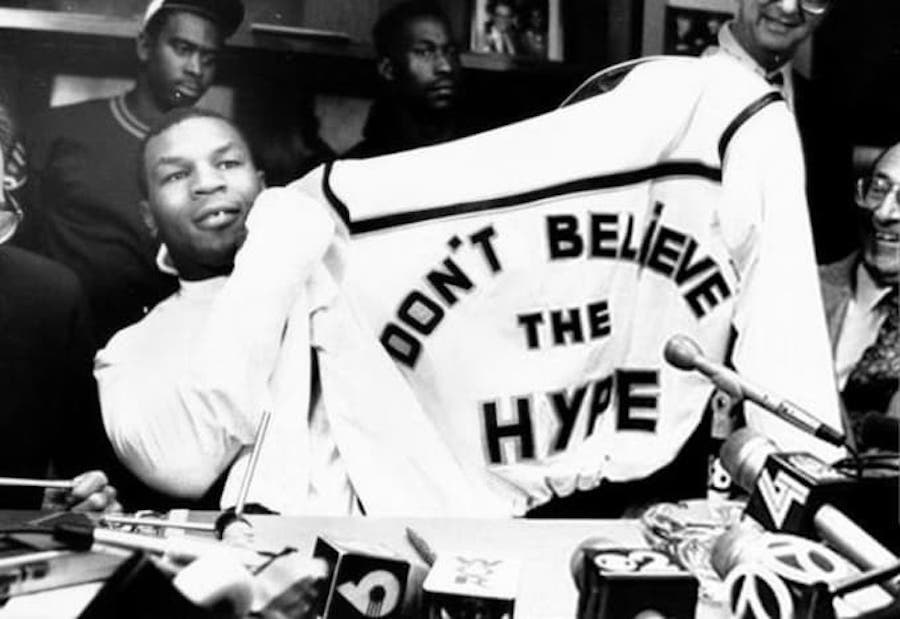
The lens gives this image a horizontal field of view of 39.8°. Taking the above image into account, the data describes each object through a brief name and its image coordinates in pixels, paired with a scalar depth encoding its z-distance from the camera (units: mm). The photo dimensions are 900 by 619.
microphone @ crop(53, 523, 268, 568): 1437
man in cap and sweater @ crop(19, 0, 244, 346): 2049
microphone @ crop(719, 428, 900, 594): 1619
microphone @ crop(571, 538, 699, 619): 1563
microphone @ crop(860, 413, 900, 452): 2021
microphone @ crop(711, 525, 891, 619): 1501
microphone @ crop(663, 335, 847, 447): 1911
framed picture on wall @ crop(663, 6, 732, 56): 2250
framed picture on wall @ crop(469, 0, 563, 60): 2199
